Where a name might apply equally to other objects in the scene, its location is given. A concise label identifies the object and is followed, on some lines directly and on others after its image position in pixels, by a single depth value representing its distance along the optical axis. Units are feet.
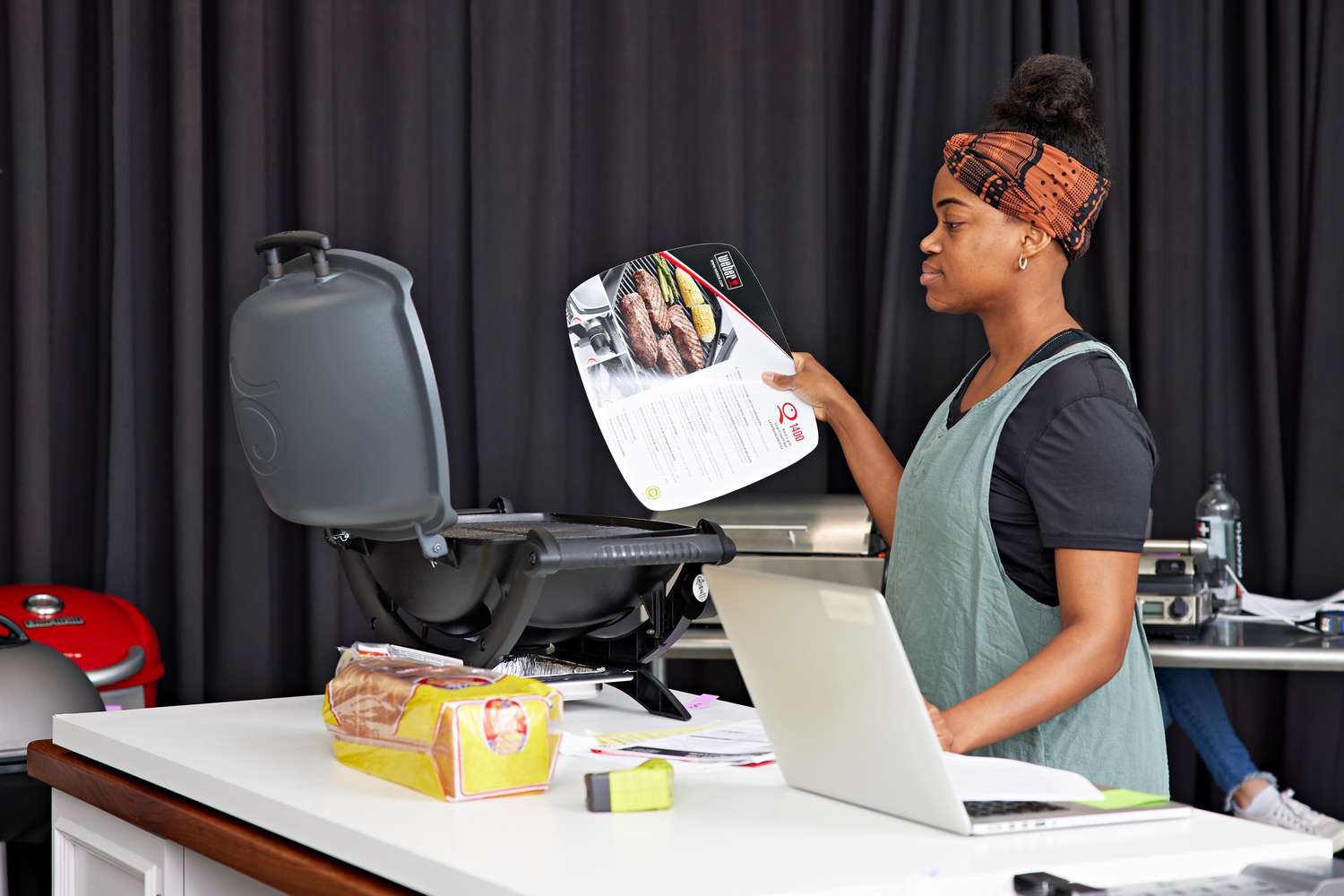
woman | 12.02
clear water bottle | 19.08
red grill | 14.77
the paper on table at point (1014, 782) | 10.33
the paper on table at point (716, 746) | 11.21
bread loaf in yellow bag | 10.45
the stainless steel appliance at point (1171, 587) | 16.21
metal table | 15.55
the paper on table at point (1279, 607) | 18.39
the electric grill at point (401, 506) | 11.30
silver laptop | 10.04
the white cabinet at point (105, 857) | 11.19
